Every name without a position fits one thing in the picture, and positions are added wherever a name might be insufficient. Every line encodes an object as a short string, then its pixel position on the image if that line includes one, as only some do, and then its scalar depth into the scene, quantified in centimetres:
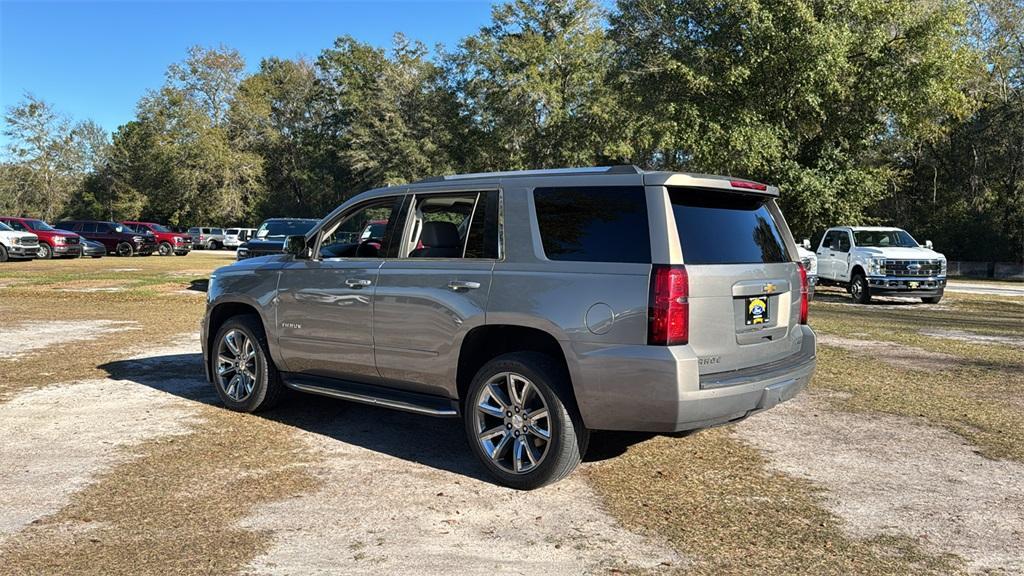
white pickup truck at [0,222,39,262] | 3025
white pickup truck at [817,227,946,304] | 1850
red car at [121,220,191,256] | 4316
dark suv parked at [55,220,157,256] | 3888
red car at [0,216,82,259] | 3291
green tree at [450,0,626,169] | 4719
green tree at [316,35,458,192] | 5444
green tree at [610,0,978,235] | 2417
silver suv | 431
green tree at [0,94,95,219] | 7006
